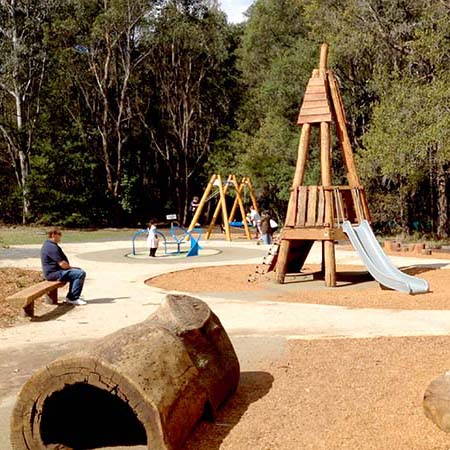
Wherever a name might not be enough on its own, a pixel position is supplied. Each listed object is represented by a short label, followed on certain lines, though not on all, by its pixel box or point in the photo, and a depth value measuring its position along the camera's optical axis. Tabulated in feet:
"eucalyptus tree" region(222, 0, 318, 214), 106.11
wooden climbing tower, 42.37
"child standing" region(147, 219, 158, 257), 63.05
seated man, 34.65
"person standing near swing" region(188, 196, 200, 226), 96.17
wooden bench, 29.76
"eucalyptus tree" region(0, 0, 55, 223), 118.01
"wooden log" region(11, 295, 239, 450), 13.46
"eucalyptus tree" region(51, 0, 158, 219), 124.17
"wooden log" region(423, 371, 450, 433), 14.53
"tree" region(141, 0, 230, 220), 134.72
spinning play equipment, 64.59
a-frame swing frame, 86.94
